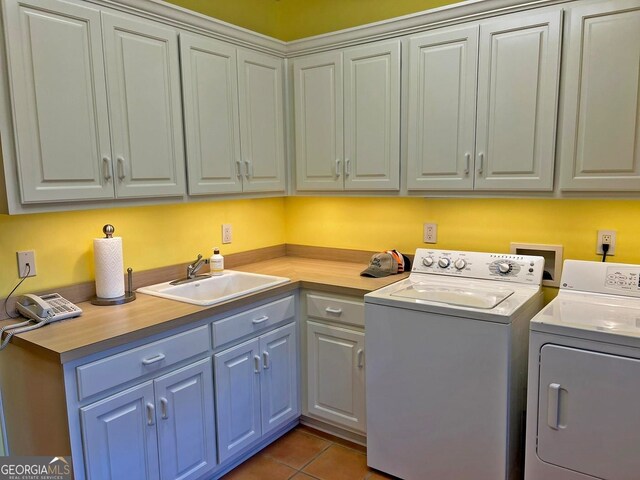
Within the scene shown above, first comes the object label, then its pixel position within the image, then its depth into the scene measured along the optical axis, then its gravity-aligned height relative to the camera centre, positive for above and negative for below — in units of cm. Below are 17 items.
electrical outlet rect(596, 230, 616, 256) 222 -28
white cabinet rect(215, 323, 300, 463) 220 -102
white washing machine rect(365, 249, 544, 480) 190 -81
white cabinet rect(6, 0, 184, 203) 171 +34
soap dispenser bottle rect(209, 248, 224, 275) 270 -45
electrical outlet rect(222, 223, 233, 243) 291 -29
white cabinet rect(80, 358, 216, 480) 169 -95
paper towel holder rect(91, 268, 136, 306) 212 -51
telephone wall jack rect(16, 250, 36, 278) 199 -31
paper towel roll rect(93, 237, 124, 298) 210 -35
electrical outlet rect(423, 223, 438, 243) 274 -29
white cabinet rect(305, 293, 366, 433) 244 -95
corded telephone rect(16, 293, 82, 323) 184 -49
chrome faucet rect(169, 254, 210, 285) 258 -46
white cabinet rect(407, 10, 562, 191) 207 +37
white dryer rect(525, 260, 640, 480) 163 -77
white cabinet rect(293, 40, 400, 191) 249 +37
